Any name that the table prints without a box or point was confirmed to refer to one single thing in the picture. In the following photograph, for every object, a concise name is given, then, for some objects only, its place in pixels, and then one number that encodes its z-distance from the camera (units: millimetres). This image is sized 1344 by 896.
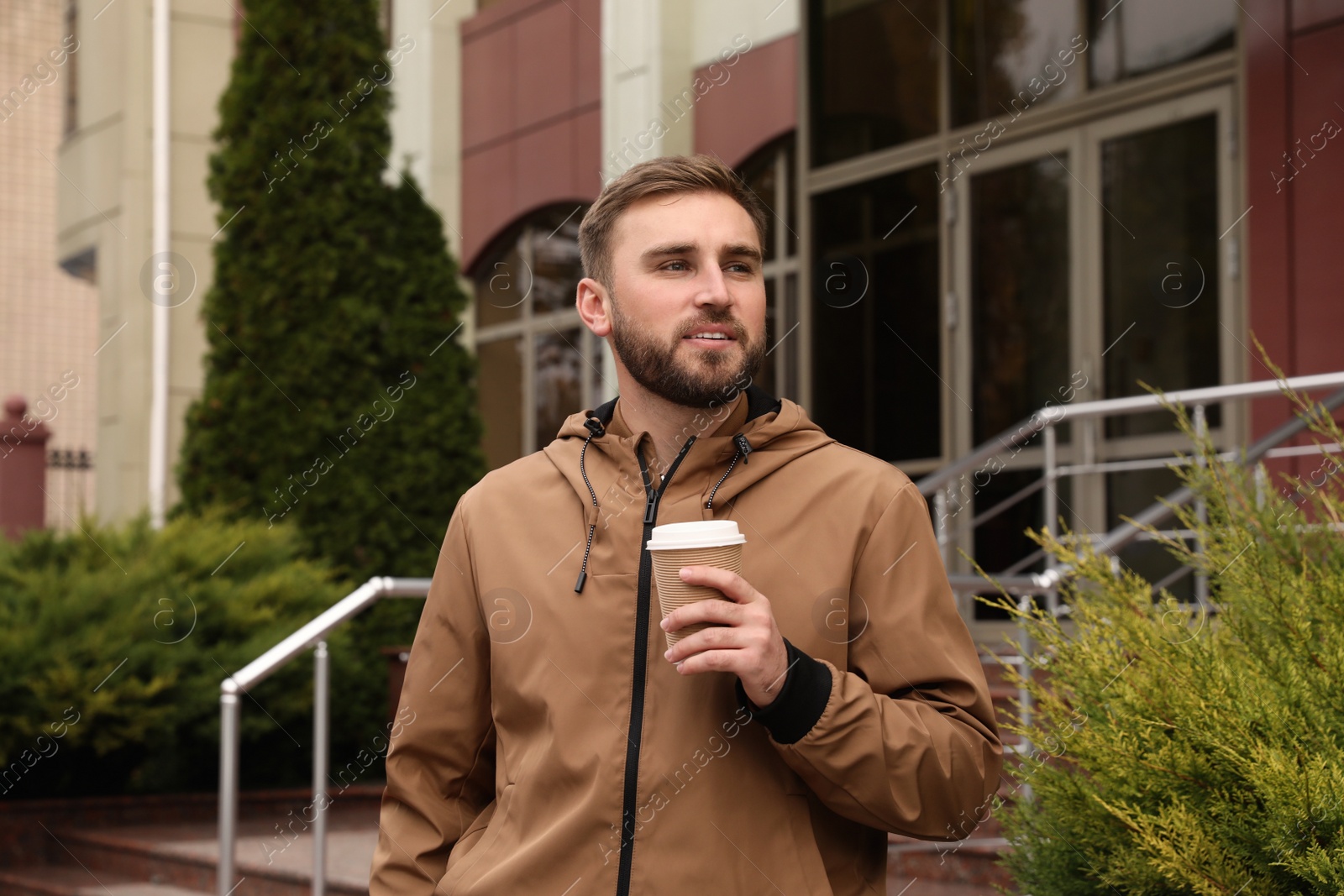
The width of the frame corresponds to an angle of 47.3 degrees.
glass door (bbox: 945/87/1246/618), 8250
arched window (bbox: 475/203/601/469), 13242
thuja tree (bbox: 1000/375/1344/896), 2395
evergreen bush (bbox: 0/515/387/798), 8391
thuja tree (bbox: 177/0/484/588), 10766
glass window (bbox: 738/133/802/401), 11164
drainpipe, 14398
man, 2182
